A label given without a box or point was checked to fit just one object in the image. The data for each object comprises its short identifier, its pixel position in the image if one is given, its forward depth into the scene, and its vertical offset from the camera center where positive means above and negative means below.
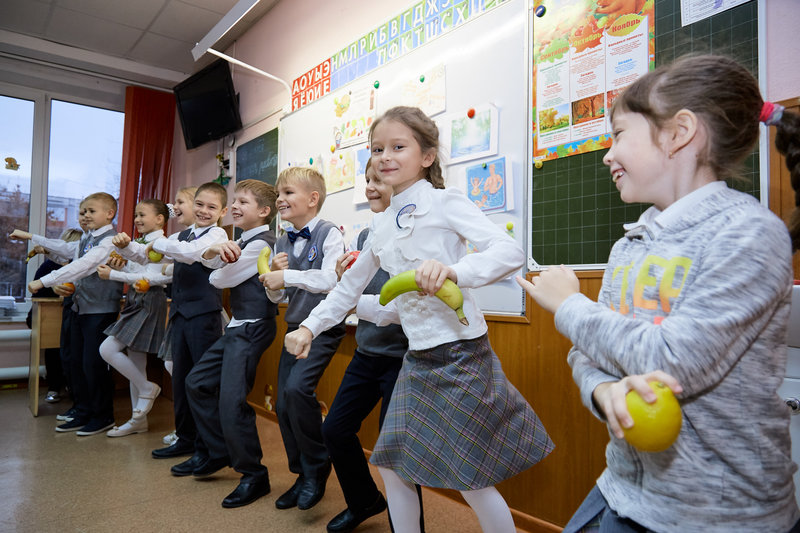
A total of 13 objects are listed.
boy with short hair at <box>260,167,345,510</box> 2.07 -0.13
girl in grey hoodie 0.64 -0.04
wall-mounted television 4.53 +1.58
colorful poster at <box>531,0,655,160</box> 1.75 +0.78
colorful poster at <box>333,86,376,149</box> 2.95 +0.97
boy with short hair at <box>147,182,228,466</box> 2.54 -0.16
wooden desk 3.82 -0.42
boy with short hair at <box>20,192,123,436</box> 3.41 -0.25
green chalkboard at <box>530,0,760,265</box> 1.51 +0.34
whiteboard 2.08 +0.89
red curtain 5.54 +1.40
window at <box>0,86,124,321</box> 5.32 +1.16
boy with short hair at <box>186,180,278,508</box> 2.22 -0.41
